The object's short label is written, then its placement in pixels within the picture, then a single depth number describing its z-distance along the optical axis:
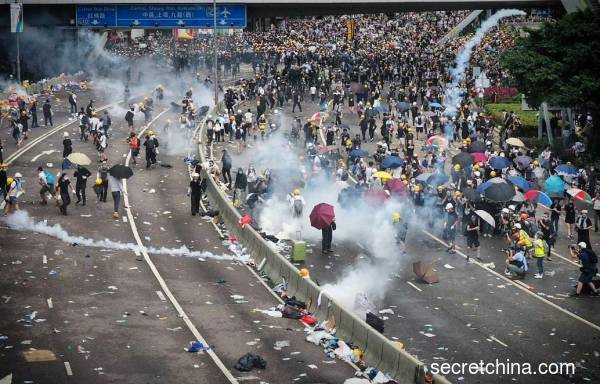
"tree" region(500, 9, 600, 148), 46.40
